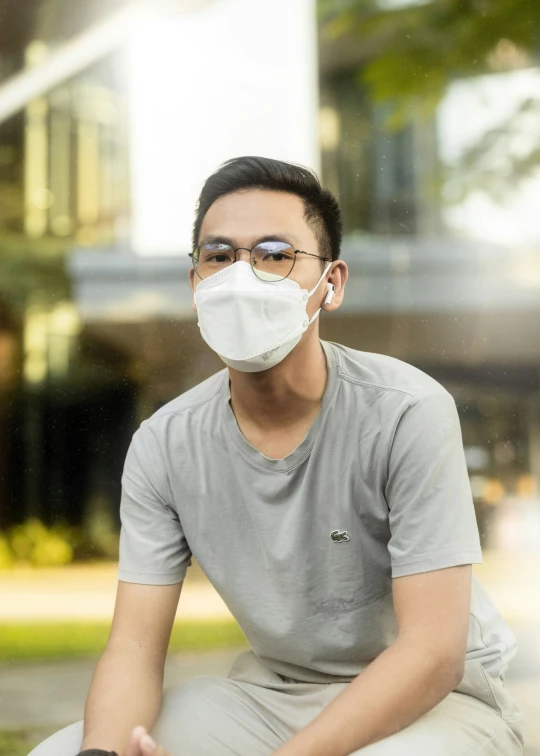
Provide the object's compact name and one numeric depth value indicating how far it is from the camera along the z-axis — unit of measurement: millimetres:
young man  1641
